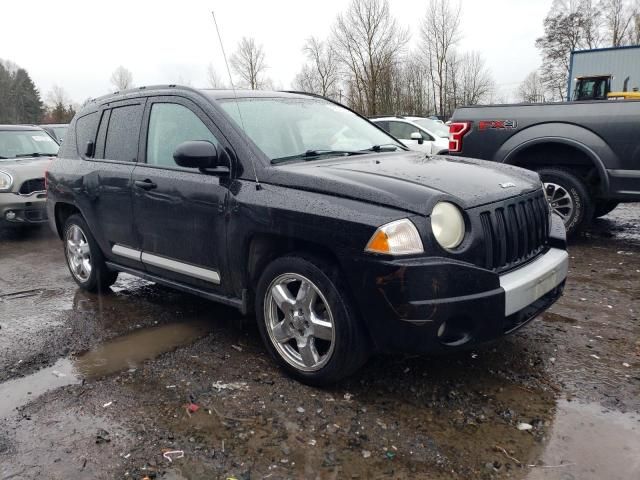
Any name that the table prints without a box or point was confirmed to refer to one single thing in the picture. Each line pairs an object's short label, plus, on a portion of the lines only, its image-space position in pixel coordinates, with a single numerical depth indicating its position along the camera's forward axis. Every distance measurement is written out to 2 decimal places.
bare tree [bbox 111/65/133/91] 57.59
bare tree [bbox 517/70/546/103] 57.41
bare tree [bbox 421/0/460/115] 45.84
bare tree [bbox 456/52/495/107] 49.97
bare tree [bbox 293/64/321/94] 41.59
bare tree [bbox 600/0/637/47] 49.19
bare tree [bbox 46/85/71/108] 74.50
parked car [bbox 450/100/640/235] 5.79
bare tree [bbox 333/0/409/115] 37.88
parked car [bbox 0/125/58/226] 7.90
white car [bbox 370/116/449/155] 12.55
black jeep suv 2.71
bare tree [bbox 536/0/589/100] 49.75
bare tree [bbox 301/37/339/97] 40.16
